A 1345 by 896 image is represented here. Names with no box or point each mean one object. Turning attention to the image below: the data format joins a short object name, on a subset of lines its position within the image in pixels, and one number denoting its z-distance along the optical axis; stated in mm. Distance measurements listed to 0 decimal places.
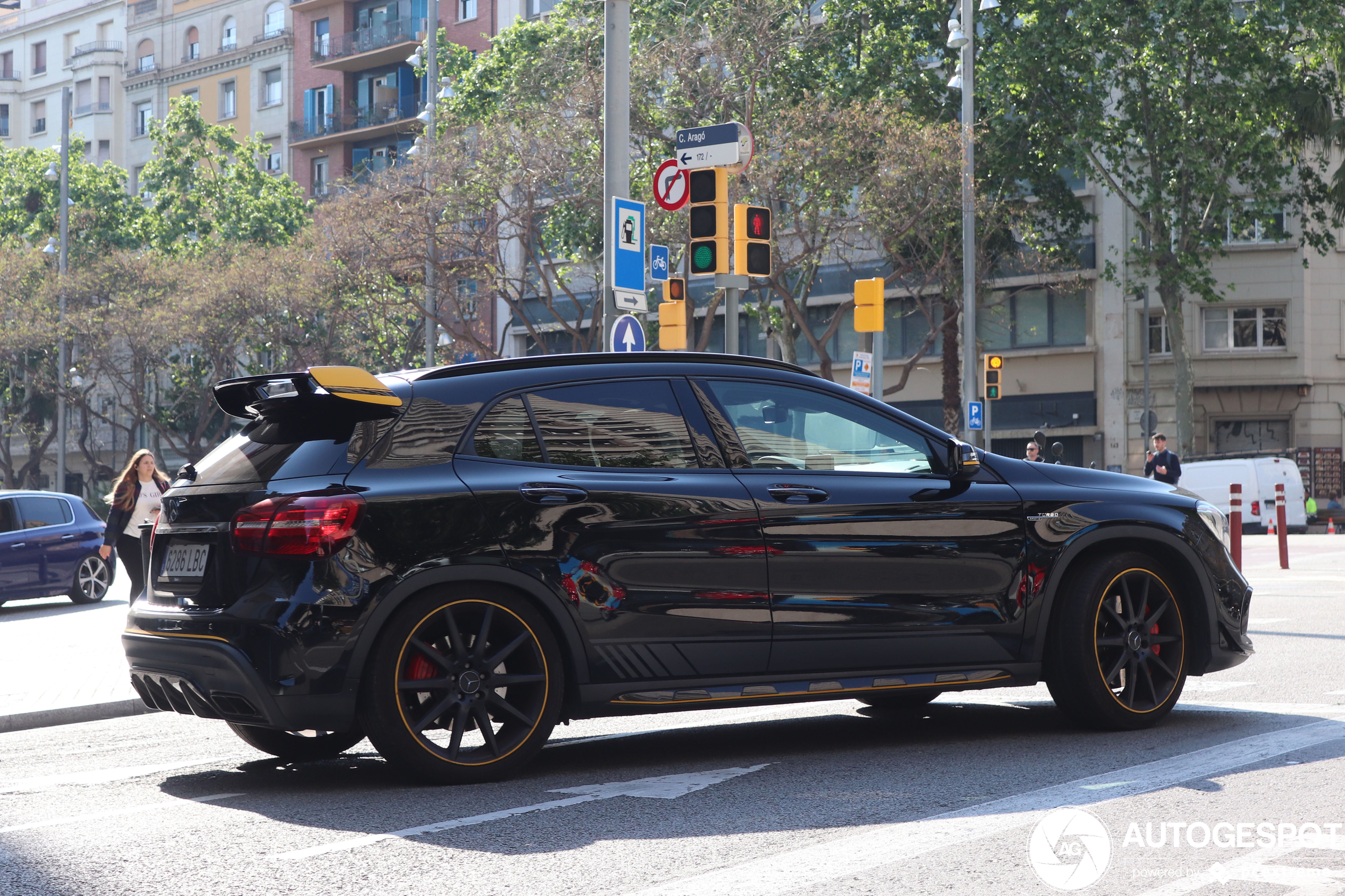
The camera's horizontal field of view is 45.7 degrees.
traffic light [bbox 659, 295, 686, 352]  13727
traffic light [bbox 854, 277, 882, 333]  17750
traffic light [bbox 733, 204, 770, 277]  13125
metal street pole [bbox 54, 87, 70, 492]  51062
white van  35625
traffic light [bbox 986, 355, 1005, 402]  28766
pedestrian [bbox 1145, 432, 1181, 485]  24516
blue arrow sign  12766
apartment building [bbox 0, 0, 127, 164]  76500
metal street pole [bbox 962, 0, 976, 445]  32219
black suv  5723
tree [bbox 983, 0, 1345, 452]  35438
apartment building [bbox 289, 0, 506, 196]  60375
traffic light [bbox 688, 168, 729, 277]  12844
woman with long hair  14172
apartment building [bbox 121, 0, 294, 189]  68062
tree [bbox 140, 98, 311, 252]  53719
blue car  18641
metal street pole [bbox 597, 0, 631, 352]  13352
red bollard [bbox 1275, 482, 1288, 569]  20000
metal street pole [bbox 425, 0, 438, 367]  35188
